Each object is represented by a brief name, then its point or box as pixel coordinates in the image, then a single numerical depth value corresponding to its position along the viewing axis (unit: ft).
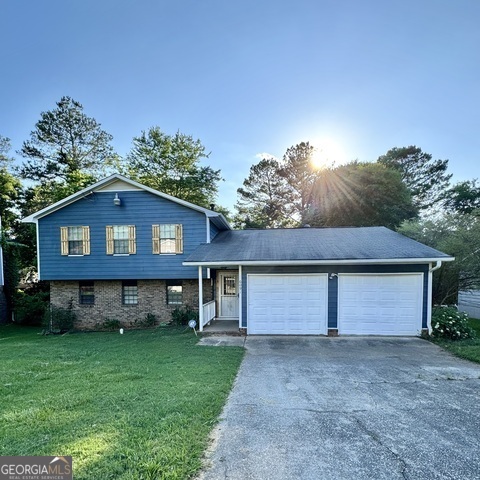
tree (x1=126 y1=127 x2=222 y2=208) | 76.89
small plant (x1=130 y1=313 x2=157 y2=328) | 36.47
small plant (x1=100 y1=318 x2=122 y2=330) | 36.78
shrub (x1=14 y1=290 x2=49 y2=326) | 48.85
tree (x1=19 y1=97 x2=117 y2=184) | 72.59
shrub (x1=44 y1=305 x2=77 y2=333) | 37.19
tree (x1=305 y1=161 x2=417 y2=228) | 73.05
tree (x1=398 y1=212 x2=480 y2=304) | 40.45
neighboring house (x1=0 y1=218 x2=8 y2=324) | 49.76
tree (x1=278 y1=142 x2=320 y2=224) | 90.68
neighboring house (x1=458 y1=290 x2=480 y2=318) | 53.01
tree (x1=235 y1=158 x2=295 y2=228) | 93.35
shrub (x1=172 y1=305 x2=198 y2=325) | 35.60
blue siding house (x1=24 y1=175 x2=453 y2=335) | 28.60
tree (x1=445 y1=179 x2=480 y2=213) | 82.33
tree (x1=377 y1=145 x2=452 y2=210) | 89.56
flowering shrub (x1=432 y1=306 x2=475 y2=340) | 26.81
